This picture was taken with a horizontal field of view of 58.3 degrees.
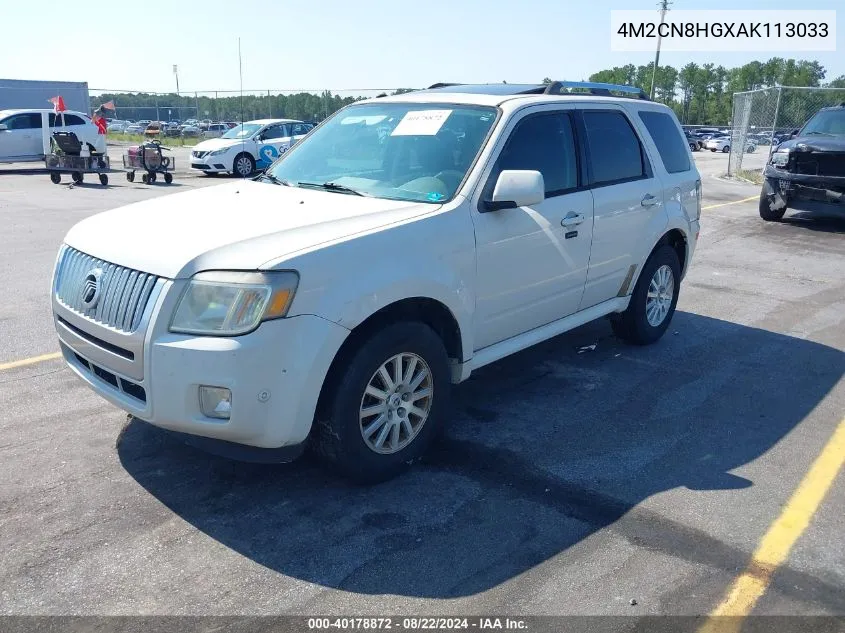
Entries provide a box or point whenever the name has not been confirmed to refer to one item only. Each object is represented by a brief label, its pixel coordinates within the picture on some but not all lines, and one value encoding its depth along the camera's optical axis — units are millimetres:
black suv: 12141
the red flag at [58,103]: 21516
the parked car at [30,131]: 22375
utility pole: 46425
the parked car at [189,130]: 37812
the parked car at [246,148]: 21062
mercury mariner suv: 3238
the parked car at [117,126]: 51688
